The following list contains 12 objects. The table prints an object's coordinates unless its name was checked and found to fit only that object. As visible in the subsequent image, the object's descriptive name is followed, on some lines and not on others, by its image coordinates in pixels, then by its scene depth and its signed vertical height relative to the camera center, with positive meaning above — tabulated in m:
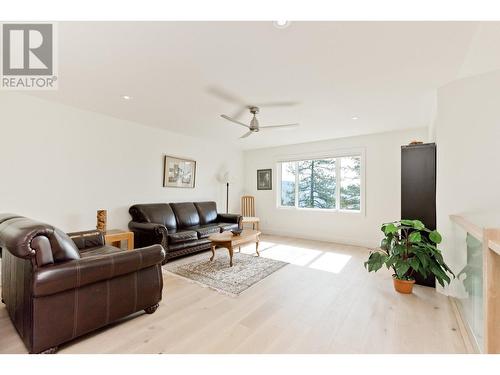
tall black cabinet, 2.74 +0.06
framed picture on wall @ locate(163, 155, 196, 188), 4.60 +0.34
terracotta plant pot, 2.50 -1.06
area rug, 2.74 -1.14
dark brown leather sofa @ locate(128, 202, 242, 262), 3.54 -0.67
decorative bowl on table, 3.62 -0.71
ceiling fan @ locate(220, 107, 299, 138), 3.23 +0.94
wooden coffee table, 3.34 -0.76
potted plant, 2.37 -0.71
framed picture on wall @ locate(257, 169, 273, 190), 6.15 +0.26
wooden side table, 3.26 -0.70
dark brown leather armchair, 1.44 -0.71
